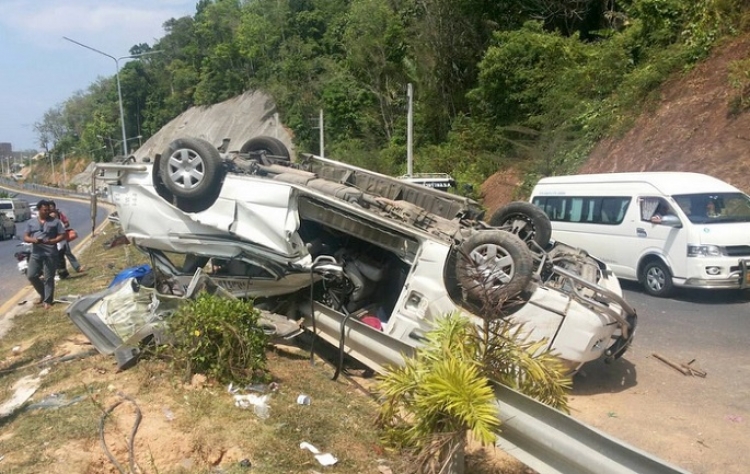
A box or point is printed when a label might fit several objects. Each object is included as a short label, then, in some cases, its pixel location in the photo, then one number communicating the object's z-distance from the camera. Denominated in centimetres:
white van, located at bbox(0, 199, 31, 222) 3228
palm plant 334
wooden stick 644
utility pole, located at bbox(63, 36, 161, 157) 2777
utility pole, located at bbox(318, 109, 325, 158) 4428
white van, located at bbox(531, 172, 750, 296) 974
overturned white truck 552
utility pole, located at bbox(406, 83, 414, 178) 2617
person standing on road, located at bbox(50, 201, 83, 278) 993
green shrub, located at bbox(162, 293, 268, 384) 496
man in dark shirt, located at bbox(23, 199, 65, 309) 927
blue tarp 752
